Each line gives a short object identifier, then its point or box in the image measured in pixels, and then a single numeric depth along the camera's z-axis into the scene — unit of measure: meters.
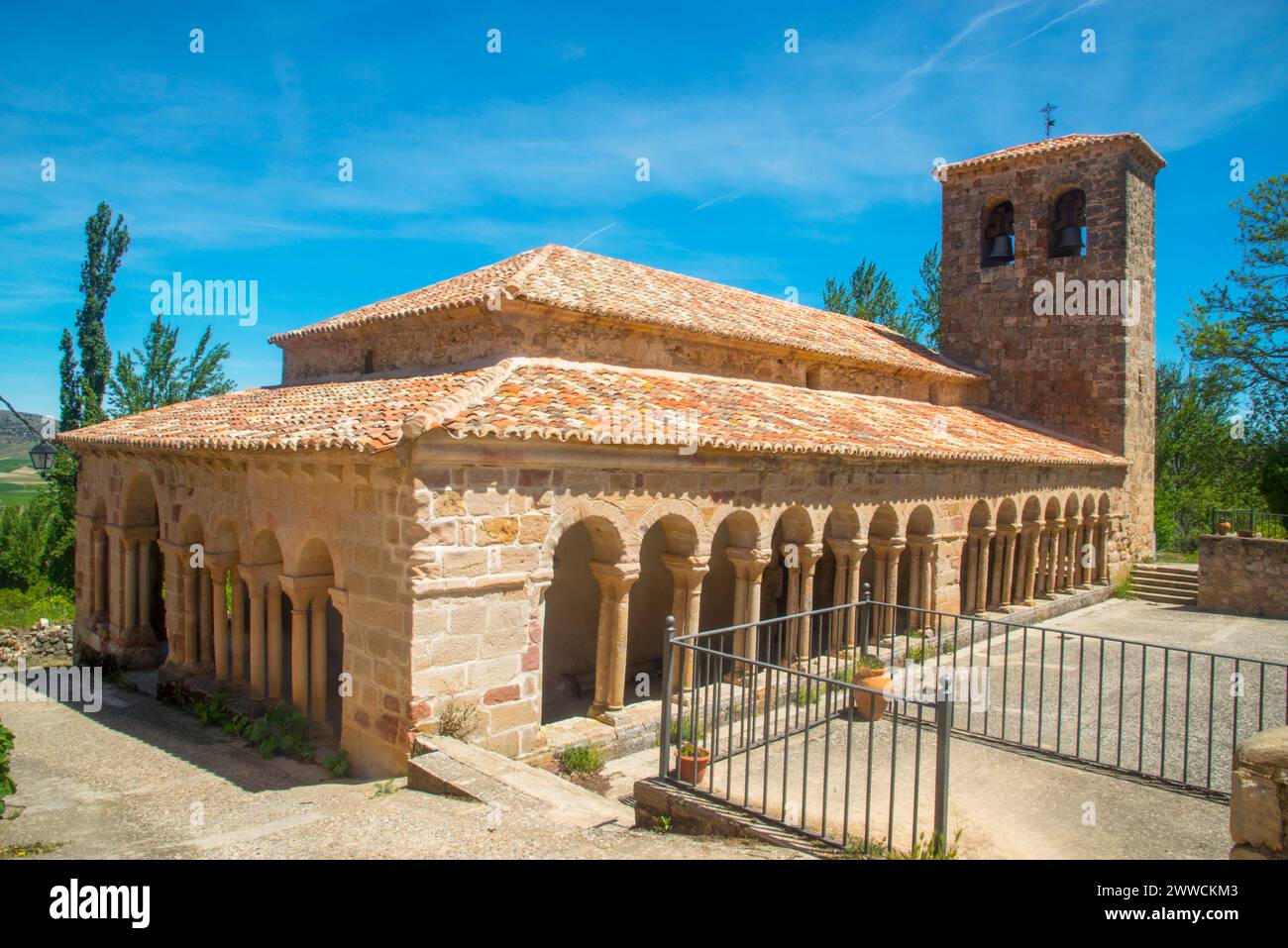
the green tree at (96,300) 27.69
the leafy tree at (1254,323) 22.80
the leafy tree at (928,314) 35.03
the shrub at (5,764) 5.90
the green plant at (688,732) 8.01
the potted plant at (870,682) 8.15
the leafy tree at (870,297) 34.12
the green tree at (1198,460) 24.83
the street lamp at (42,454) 16.33
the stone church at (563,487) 7.30
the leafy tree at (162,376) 29.23
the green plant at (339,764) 7.68
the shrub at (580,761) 7.84
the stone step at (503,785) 5.82
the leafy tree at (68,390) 27.64
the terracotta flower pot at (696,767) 5.77
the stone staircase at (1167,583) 18.73
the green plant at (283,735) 8.34
